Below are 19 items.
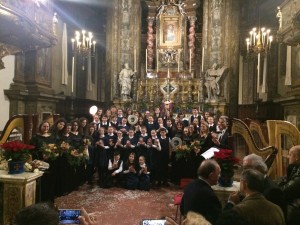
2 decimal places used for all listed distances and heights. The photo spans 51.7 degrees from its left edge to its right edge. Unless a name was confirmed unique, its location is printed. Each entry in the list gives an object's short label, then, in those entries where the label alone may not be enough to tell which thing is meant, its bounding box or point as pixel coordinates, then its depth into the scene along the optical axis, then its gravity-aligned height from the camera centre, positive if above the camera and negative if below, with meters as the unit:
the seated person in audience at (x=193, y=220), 2.01 -0.70
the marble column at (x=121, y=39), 17.31 +4.21
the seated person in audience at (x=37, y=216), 1.62 -0.55
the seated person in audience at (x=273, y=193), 3.38 -0.85
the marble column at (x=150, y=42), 18.00 +4.21
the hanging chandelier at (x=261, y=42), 11.27 +2.74
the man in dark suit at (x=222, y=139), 7.79 -0.61
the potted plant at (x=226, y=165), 4.28 -0.70
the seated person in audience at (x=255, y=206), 2.70 -0.81
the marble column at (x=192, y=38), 17.34 +4.35
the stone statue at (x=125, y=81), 16.38 +1.74
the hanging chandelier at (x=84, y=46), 12.84 +2.87
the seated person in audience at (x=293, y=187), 3.86 -0.96
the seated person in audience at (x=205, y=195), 3.33 -0.88
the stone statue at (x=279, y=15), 8.46 +2.78
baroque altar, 16.12 +3.00
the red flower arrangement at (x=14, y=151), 4.84 -0.61
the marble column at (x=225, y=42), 16.55 +3.98
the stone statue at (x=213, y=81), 15.91 +1.76
